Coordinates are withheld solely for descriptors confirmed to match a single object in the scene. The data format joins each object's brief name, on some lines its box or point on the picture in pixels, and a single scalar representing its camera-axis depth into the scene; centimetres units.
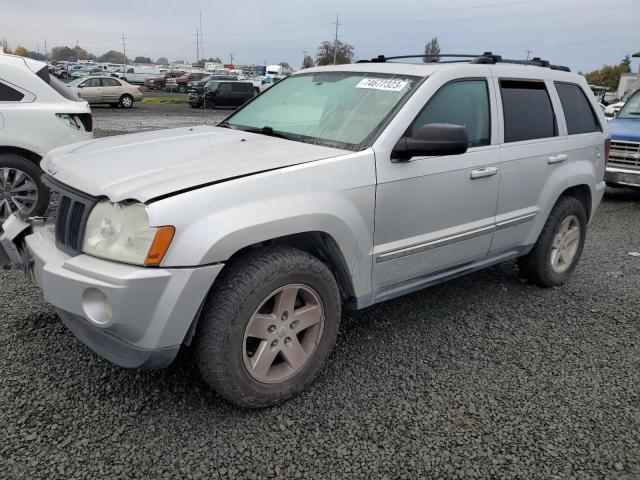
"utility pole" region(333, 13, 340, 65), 7045
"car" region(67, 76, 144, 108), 2427
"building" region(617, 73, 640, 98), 5284
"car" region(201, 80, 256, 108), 2689
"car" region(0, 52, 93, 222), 534
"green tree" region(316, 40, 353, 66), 7328
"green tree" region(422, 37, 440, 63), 7812
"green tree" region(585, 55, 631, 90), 7899
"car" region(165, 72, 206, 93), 4353
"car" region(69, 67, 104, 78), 4373
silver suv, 230
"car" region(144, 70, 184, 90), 4528
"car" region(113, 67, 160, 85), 4804
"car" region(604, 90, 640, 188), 836
